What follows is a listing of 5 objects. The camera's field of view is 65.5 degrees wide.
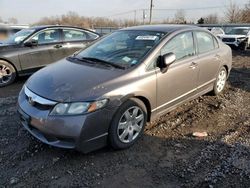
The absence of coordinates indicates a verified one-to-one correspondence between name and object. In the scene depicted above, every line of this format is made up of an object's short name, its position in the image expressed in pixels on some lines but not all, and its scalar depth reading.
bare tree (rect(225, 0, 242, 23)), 31.09
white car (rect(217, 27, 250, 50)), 11.86
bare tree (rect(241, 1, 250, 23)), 29.89
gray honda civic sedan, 2.28
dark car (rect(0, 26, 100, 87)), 4.90
